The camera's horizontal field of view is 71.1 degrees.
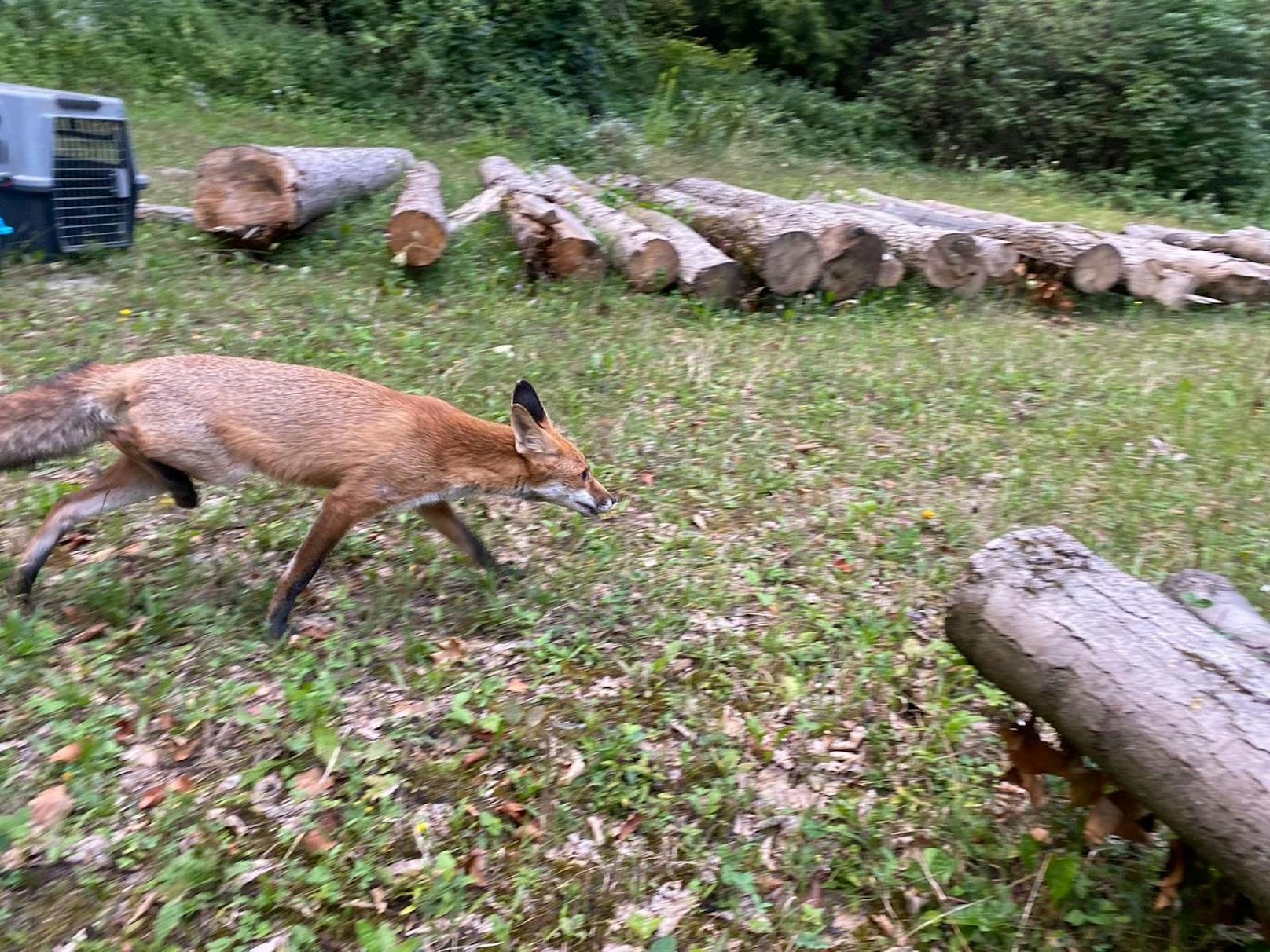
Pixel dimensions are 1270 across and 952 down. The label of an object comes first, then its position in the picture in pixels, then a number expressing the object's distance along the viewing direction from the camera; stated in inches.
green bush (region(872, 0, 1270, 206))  724.7
